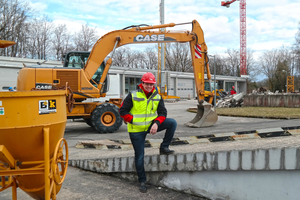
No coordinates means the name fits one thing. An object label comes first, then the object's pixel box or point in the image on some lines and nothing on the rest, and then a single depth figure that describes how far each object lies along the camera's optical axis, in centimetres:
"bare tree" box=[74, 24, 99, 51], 4397
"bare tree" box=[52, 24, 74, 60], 4225
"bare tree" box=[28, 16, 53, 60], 3950
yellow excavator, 951
